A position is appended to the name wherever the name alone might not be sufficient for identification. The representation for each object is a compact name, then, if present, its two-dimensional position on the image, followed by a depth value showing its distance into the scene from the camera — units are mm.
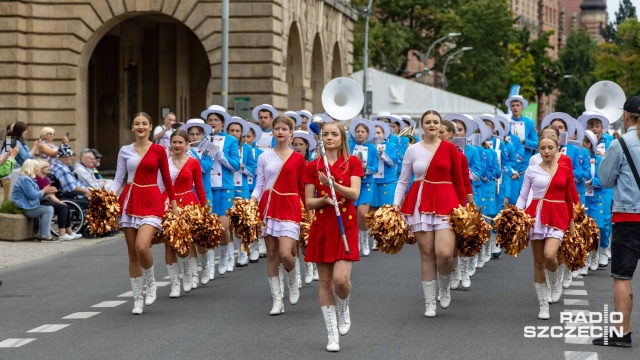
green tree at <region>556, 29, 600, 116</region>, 125875
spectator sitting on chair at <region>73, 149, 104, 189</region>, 23047
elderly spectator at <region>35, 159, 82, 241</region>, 22031
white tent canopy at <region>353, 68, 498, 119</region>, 52344
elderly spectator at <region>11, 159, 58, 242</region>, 21734
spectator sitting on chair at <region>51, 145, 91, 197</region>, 22578
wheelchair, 22516
